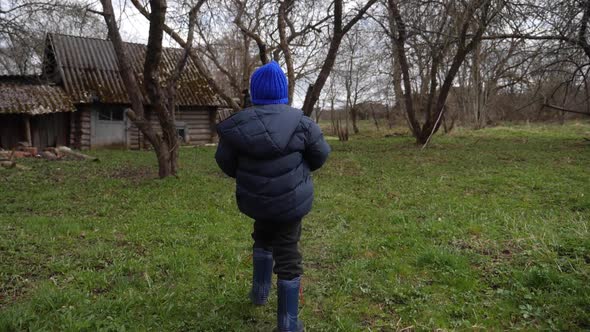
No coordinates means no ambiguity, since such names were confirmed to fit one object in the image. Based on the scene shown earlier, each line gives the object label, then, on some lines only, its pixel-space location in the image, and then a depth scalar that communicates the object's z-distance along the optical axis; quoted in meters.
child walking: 2.74
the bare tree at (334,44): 11.34
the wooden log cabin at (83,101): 17.19
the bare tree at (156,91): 8.36
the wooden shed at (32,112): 16.52
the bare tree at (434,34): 9.23
